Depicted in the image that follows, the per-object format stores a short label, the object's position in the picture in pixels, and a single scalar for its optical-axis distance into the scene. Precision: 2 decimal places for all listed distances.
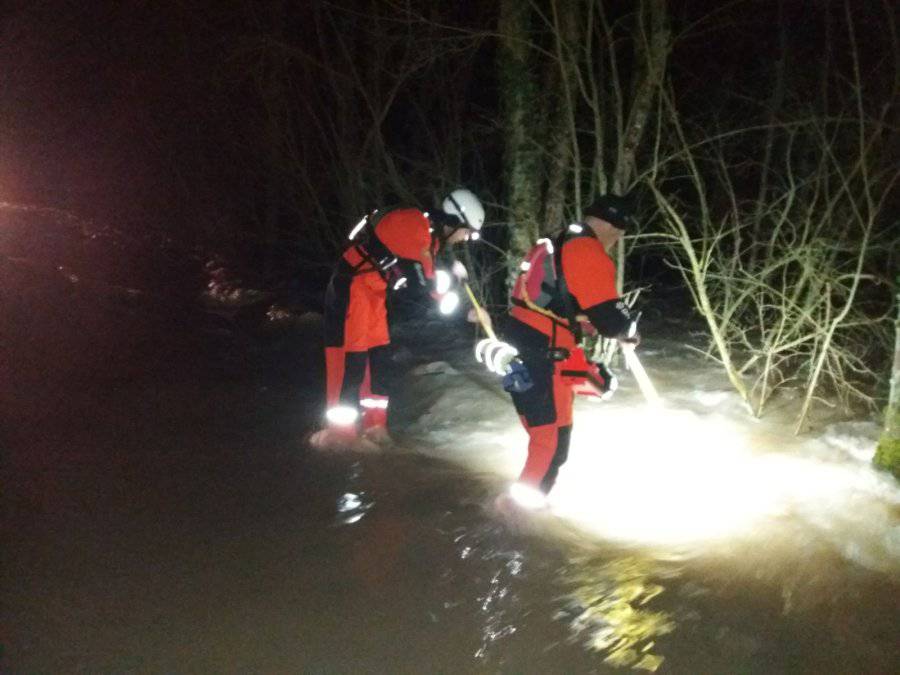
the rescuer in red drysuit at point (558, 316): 3.73
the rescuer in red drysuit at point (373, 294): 5.08
